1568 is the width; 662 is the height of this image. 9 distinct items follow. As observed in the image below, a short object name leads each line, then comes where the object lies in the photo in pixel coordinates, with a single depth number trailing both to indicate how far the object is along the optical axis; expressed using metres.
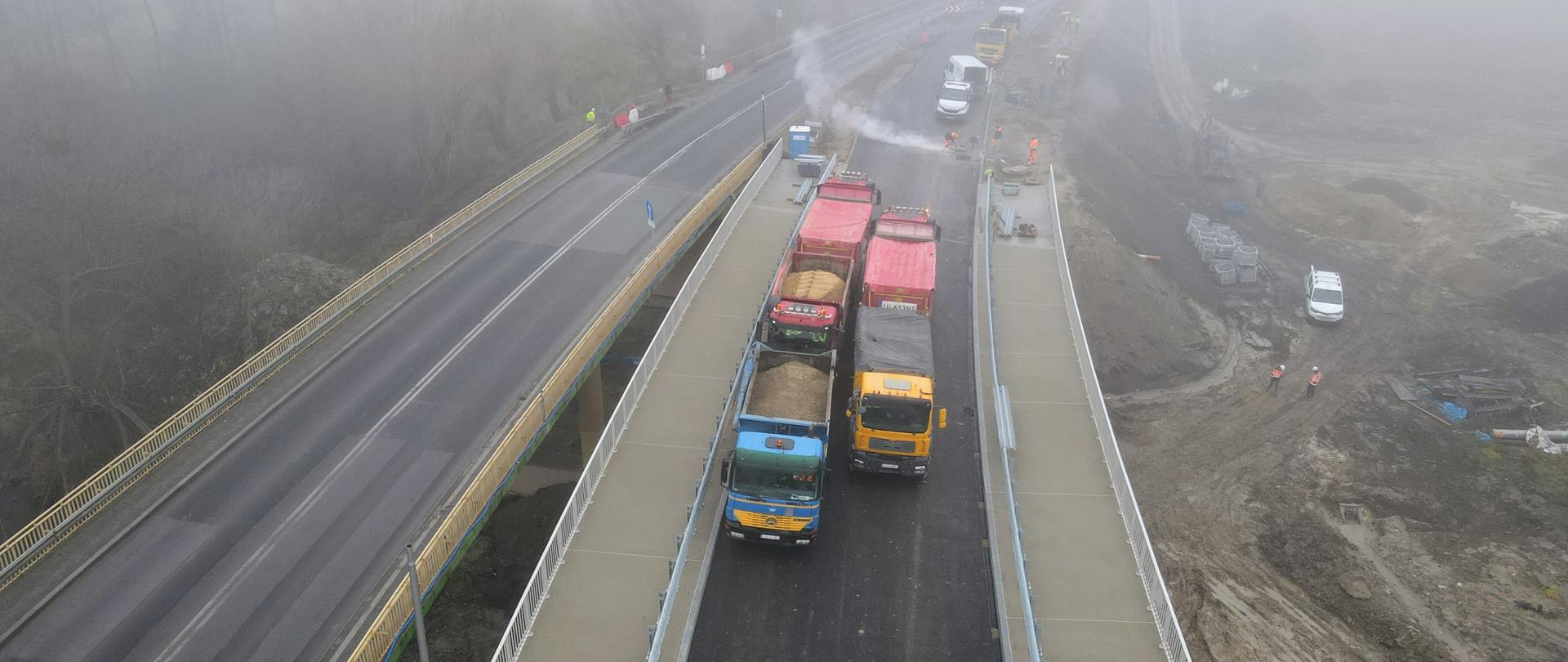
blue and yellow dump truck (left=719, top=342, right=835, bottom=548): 18.33
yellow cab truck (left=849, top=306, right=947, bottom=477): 20.31
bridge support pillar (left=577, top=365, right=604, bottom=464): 30.34
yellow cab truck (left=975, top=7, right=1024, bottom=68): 67.81
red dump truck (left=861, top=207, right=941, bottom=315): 26.16
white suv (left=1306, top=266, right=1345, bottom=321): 38.91
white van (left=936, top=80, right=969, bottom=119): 53.28
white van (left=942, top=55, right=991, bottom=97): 59.25
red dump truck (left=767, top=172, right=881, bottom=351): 23.52
